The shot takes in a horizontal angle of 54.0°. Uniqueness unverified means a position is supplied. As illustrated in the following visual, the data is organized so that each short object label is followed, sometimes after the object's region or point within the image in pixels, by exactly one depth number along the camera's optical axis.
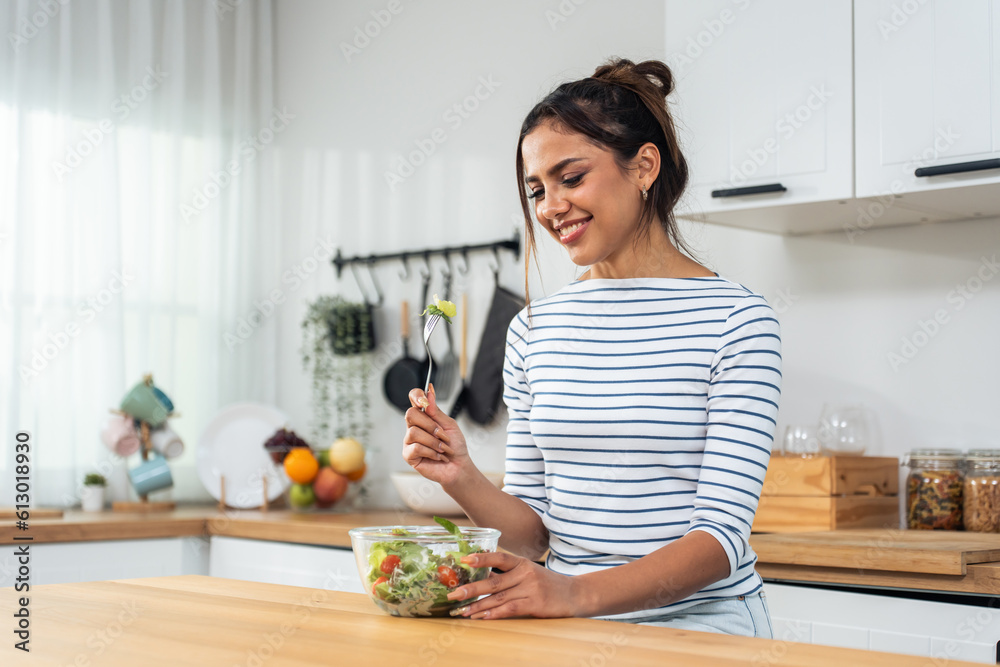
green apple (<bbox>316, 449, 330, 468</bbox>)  2.81
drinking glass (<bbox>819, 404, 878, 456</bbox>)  2.02
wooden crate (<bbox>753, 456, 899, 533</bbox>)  1.89
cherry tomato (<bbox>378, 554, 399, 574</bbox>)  0.93
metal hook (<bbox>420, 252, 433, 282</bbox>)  2.92
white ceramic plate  2.86
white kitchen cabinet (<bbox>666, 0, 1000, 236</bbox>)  1.75
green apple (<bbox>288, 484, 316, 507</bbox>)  2.75
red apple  2.75
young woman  1.07
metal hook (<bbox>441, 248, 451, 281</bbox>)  2.85
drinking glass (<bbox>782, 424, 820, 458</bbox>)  2.05
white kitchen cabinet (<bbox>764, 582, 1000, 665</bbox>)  1.47
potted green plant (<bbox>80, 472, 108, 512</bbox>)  2.74
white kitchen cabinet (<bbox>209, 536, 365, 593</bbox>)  2.28
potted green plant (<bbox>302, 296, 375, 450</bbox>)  2.96
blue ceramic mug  2.80
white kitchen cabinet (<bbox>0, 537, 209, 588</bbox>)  2.29
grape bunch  2.81
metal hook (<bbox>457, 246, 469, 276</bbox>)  2.82
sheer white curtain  2.76
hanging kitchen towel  2.65
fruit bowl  2.75
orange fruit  2.73
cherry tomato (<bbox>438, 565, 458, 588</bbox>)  0.92
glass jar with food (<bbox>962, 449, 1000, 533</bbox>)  1.82
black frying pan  2.87
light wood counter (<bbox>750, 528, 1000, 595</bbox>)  1.49
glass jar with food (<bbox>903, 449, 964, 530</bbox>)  1.88
